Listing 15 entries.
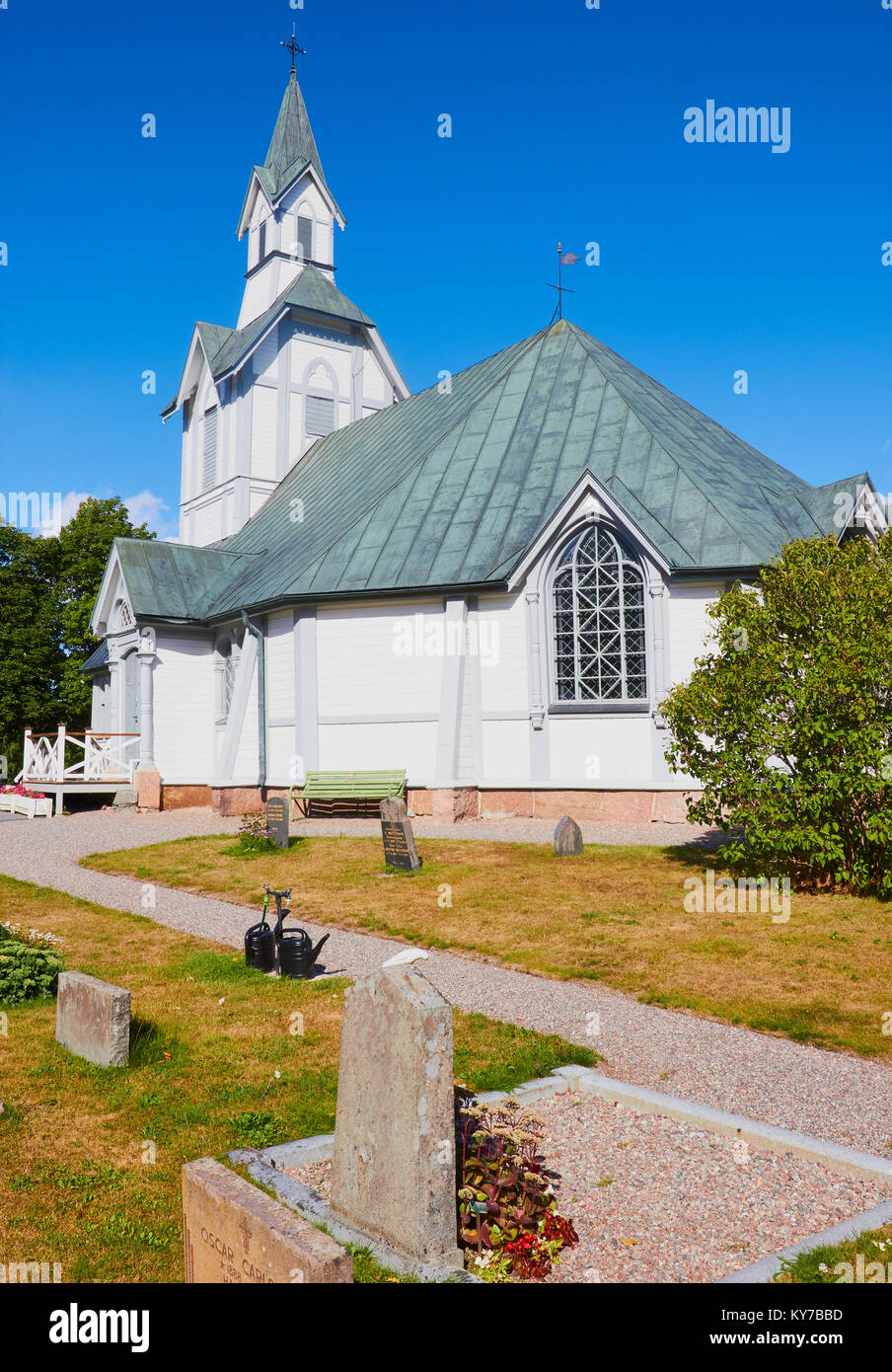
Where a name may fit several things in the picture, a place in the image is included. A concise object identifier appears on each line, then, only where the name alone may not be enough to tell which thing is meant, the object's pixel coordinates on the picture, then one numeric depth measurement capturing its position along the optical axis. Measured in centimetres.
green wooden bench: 2078
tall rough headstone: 406
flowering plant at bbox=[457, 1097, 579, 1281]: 414
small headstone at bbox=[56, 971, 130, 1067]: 661
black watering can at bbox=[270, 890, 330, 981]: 895
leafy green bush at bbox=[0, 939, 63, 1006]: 821
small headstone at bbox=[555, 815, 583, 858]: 1497
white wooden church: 1948
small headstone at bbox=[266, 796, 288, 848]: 1686
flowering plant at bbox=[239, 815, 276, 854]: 1680
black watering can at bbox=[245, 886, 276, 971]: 917
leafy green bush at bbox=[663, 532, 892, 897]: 1145
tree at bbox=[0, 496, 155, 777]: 4434
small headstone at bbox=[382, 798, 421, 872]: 1436
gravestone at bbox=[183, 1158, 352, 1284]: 336
